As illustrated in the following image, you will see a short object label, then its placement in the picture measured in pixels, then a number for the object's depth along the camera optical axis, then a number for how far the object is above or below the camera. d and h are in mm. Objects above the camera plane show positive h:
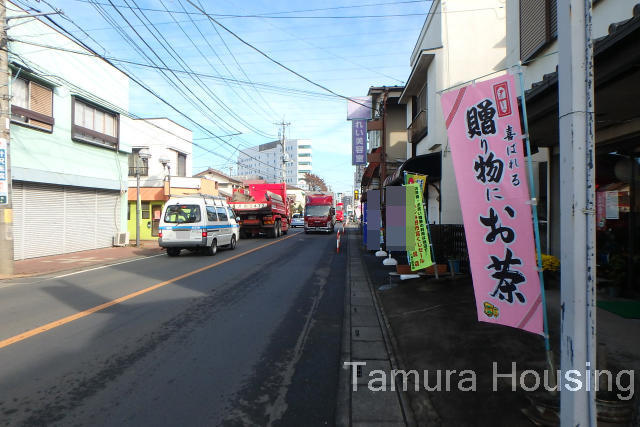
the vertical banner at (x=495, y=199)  3207 +145
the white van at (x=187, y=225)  14445 -320
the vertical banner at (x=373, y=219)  15625 -118
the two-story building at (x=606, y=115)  3967 +1482
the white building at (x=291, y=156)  113875 +18153
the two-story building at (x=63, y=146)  13484 +2865
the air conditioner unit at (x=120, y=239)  19062 -1101
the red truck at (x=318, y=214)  31797 +179
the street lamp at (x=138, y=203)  18883 +635
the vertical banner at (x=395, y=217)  11180 -28
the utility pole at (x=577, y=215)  2250 +4
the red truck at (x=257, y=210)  23750 +383
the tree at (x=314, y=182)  77312 +6960
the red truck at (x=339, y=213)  60469 +499
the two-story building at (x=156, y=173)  24062 +2987
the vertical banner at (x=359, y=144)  27578 +5164
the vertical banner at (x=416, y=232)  8344 -364
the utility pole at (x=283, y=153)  40606 +7107
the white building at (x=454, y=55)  11508 +4921
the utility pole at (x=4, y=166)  10484 +1369
